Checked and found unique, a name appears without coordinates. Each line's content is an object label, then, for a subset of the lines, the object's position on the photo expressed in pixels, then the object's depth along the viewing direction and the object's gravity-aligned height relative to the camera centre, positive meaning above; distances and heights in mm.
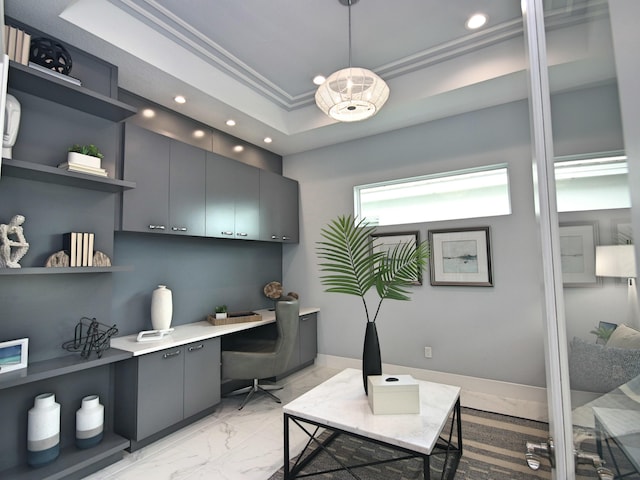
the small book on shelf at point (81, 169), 2053 +634
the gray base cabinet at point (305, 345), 3820 -1043
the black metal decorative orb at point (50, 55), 1985 +1327
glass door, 331 +52
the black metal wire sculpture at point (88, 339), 2160 -511
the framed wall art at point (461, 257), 3223 +13
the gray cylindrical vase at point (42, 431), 1890 -986
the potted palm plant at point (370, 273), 2068 -92
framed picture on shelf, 1830 -516
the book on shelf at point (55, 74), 1941 +1198
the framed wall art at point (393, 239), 3584 +234
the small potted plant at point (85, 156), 2082 +728
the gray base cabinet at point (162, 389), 2283 -965
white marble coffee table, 1552 -864
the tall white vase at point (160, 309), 2768 -392
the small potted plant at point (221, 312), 3305 -516
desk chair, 2969 -880
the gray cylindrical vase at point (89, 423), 2105 -1051
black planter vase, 2039 -600
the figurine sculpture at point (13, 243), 1827 +134
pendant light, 2236 +1211
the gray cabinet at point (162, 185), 2574 +699
